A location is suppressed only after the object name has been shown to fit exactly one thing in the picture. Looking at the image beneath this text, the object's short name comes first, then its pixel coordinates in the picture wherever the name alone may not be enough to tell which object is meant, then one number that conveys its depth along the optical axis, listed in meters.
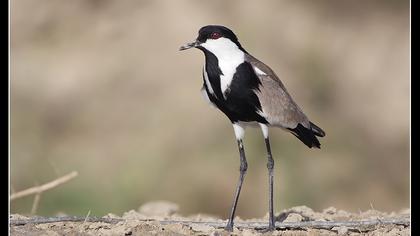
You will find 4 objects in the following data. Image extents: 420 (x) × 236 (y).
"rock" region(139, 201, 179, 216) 15.04
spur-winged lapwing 11.63
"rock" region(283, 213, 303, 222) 12.80
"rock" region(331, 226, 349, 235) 11.87
